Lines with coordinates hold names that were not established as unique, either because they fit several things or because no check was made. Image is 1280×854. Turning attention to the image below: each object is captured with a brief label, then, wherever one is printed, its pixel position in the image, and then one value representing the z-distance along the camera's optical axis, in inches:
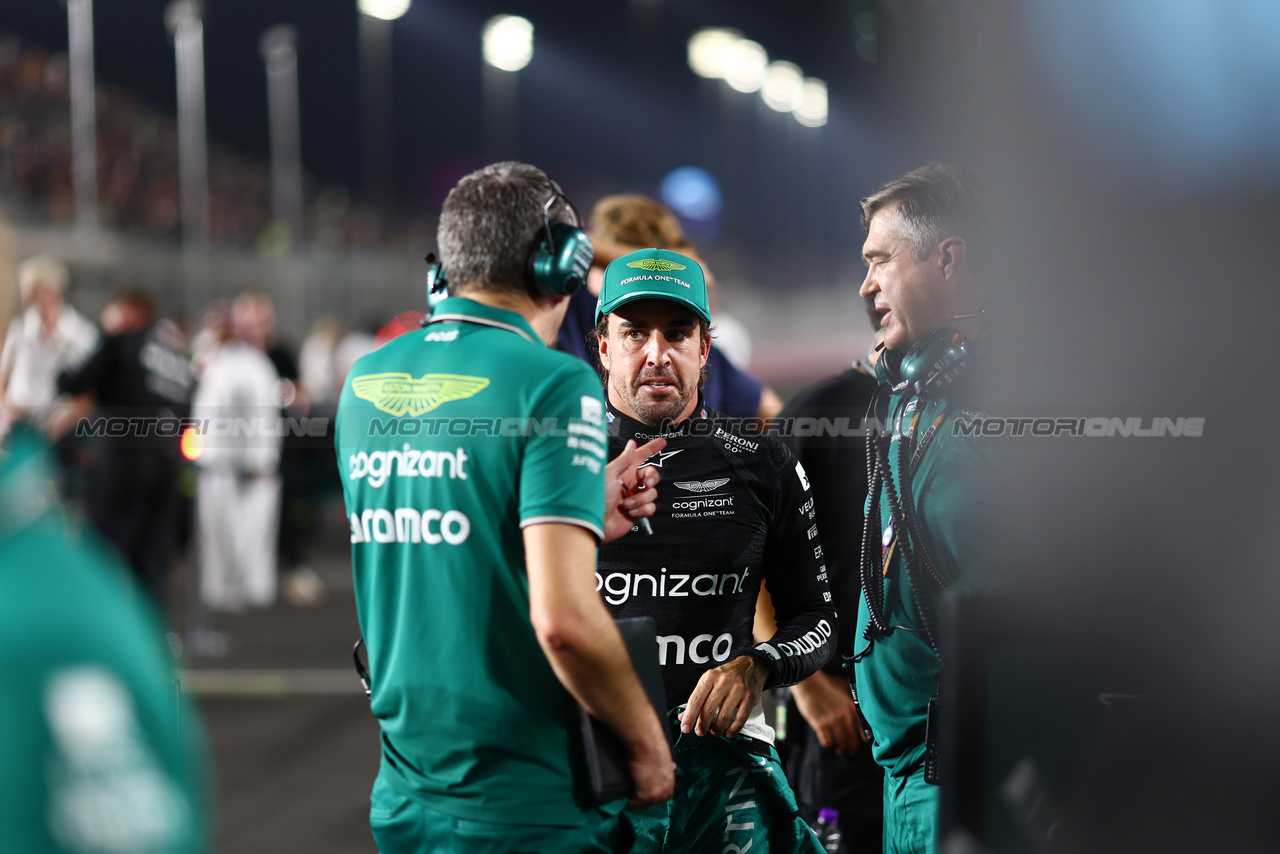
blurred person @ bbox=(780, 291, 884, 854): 225.6
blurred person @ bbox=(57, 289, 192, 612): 645.3
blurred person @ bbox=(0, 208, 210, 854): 58.3
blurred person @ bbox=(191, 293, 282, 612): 746.8
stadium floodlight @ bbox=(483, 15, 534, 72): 1605.6
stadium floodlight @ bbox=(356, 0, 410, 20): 1297.4
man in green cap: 182.1
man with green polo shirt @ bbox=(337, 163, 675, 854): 143.0
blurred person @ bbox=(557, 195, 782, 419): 290.2
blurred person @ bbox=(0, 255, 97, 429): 693.3
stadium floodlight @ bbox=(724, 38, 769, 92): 762.7
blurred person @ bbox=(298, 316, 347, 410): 1190.9
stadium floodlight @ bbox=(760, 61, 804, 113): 2086.6
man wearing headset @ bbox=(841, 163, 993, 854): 173.3
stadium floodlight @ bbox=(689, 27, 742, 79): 1096.2
